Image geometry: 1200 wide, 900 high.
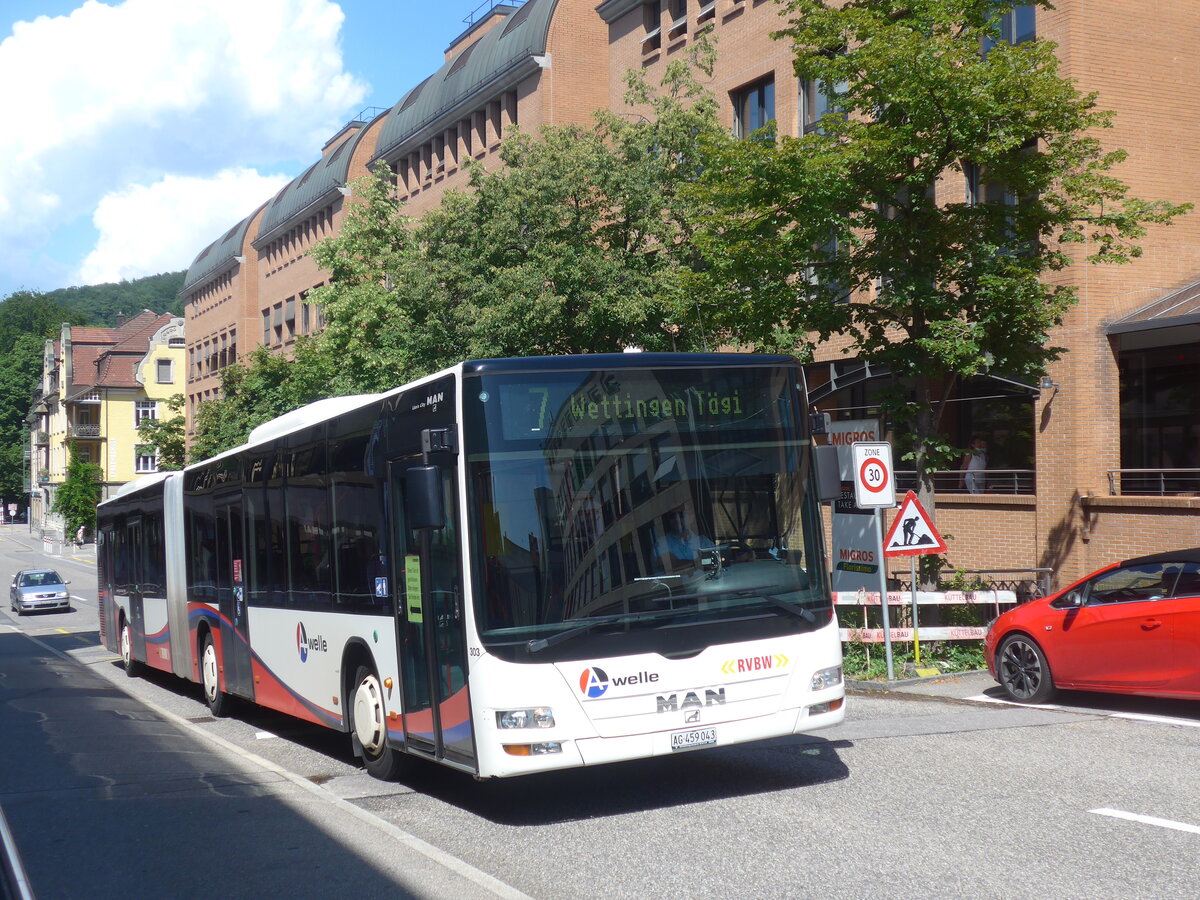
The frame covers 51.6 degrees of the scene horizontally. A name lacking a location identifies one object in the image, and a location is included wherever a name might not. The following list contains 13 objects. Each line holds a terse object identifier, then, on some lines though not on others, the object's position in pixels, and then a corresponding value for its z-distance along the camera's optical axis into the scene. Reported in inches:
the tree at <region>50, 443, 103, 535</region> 3324.3
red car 416.5
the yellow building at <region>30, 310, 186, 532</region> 3860.7
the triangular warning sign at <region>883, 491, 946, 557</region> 576.4
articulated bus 293.9
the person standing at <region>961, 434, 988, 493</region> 856.9
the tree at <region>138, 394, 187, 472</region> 2706.7
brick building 757.3
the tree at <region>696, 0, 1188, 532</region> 566.6
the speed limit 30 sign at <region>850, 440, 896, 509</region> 567.5
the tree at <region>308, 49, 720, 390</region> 848.3
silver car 1720.0
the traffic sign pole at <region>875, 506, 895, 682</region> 548.4
